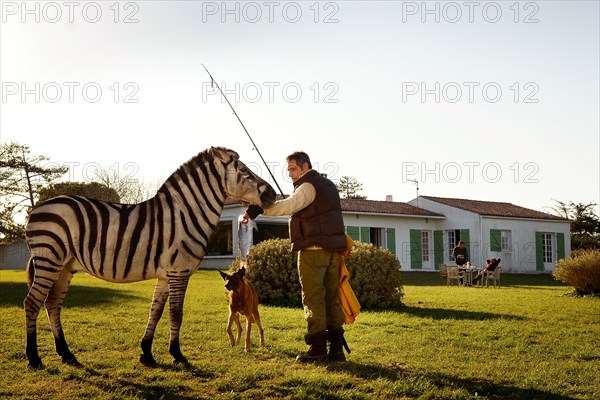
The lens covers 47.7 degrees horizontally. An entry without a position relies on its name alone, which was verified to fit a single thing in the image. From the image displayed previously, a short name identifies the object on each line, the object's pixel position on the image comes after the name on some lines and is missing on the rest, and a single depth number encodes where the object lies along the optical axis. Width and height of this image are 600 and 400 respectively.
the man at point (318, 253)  7.21
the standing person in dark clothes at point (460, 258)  24.75
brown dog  7.79
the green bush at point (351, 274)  13.66
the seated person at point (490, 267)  24.50
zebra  6.80
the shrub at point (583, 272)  18.49
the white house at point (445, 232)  33.41
